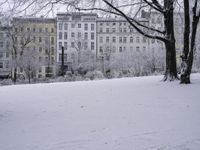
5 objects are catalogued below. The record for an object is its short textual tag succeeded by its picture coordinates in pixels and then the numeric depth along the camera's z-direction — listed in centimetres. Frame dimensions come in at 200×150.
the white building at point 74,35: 9223
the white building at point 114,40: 9544
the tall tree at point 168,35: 1767
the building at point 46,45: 8294
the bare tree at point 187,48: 1588
